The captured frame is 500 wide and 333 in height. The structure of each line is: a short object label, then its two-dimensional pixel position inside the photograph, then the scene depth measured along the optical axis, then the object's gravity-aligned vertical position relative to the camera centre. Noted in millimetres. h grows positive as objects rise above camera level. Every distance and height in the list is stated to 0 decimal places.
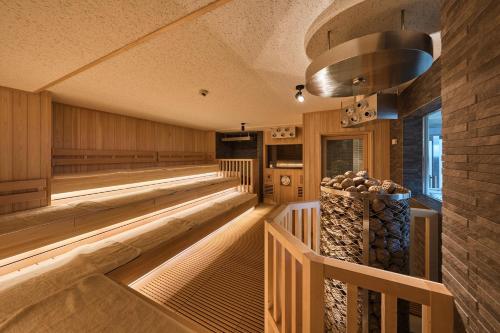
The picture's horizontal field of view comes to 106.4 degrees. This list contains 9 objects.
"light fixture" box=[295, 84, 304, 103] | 2484 +992
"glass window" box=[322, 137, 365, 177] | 4188 +226
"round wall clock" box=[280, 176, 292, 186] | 5703 -451
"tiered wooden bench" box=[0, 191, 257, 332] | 1156 -962
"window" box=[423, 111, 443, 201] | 2580 +77
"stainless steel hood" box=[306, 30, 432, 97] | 1111 +707
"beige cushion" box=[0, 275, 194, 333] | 1108 -959
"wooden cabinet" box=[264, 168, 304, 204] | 5570 -606
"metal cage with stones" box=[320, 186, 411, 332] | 1463 -604
